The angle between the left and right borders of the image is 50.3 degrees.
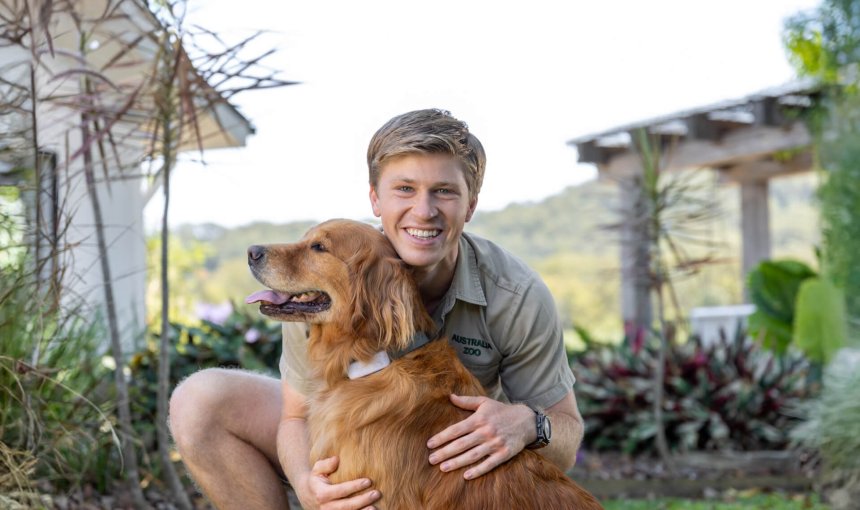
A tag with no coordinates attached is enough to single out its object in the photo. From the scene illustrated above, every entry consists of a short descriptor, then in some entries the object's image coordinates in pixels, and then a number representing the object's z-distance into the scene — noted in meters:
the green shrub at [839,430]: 5.79
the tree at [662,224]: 6.58
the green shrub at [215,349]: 6.05
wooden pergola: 9.31
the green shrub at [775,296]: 8.57
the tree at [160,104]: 3.76
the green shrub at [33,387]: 3.18
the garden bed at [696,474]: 6.39
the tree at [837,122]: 7.39
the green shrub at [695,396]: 7.18
